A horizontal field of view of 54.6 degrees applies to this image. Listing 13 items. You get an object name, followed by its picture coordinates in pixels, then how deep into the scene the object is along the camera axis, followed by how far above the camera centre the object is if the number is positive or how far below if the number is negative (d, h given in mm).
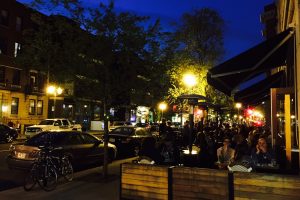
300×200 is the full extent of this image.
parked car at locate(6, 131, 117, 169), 9063 -1030
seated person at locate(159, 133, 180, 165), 7262 -835
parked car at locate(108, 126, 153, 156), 15057 -1107
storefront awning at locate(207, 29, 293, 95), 5907 +1311
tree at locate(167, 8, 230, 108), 23084 +6581
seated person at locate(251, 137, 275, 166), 6266 -738
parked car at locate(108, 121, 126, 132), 31800 -494
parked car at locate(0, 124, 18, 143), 20014 -1232
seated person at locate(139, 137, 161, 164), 7077 -752
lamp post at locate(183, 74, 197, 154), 8923 +478
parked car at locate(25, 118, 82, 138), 23223 -732
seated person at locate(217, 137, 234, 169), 6996 -799
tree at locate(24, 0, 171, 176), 8223 +1954
